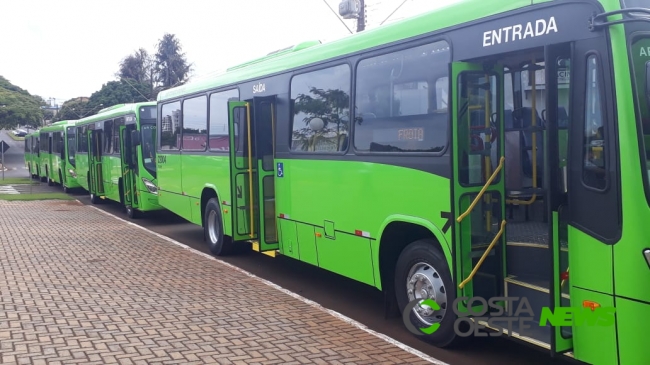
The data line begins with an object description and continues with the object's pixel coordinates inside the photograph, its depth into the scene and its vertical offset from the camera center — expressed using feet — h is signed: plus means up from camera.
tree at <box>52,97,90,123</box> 232.12 +16.06
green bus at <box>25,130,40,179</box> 119.24 +0.81
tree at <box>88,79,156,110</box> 216.54 +20.10
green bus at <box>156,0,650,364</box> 14.51 -0.66
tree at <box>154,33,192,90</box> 240.32 +33.12
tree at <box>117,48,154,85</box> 243.81 +32.34
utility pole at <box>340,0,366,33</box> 69.56 +14.84
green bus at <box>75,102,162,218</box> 52.80 -0.29
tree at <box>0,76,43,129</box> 170.09 +11.83
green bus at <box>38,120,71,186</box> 91.40 +0.29
